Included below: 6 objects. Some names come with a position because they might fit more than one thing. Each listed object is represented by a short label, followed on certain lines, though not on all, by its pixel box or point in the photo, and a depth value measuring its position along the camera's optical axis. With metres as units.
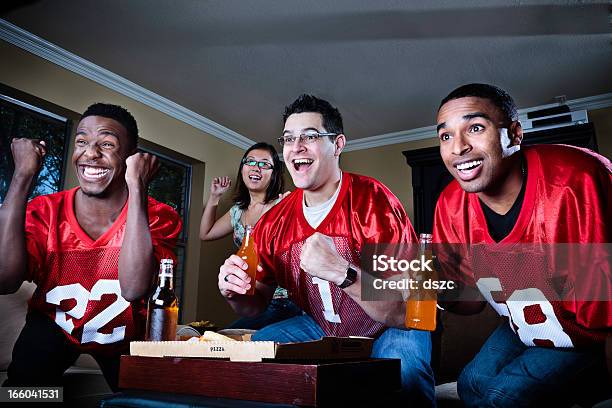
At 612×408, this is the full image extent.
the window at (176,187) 3.07
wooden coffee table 0.85
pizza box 0.92
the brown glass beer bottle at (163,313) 1.56
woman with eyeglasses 2.71
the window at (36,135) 2.18
